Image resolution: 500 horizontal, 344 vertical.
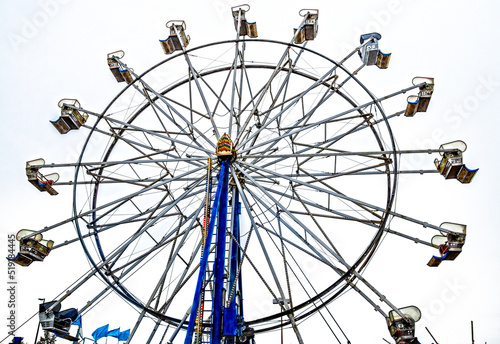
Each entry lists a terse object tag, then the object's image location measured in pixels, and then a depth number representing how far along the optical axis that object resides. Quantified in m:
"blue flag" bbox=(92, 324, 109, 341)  23.81
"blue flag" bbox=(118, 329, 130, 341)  24.91
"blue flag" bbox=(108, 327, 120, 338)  24.40
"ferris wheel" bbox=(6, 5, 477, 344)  12.95
